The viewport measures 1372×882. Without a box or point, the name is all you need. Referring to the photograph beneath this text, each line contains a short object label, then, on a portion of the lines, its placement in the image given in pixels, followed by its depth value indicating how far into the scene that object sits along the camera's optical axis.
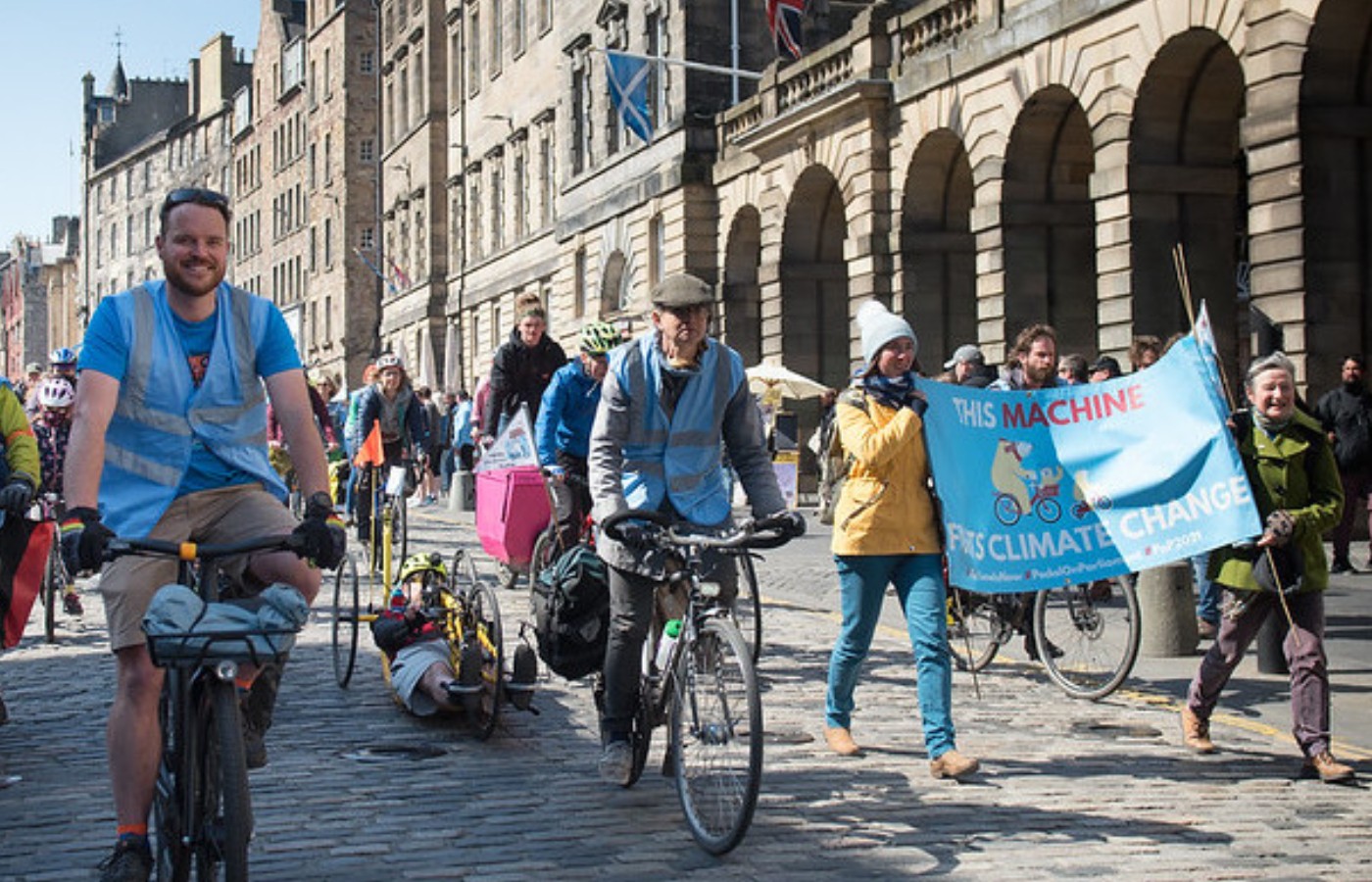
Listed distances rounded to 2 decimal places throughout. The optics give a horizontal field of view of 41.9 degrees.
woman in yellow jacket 7.34
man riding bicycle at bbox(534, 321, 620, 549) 10.88
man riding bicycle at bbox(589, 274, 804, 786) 6.69
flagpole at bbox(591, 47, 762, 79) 30.75
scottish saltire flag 33.84
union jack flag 32.12
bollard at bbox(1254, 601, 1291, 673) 10.08
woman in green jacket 7.41
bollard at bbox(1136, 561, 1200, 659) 10.79
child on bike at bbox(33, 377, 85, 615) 12.32
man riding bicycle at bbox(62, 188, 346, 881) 5.02
